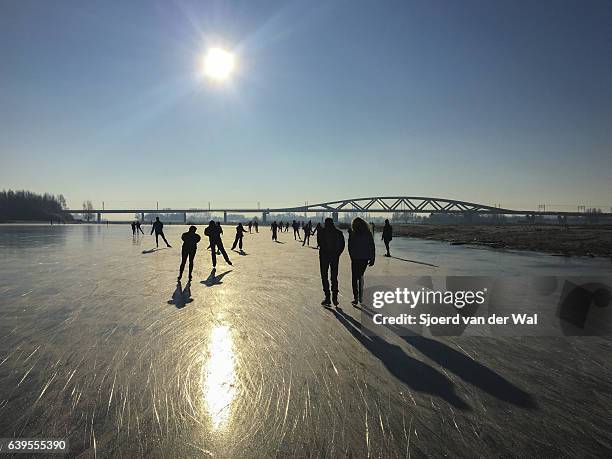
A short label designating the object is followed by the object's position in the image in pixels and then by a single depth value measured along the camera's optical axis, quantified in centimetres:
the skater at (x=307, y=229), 2625
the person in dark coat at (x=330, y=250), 698
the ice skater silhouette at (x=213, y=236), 1278
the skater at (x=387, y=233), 1728
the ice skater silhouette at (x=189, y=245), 980
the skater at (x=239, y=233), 2100
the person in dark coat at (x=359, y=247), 690
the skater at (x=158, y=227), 2193
